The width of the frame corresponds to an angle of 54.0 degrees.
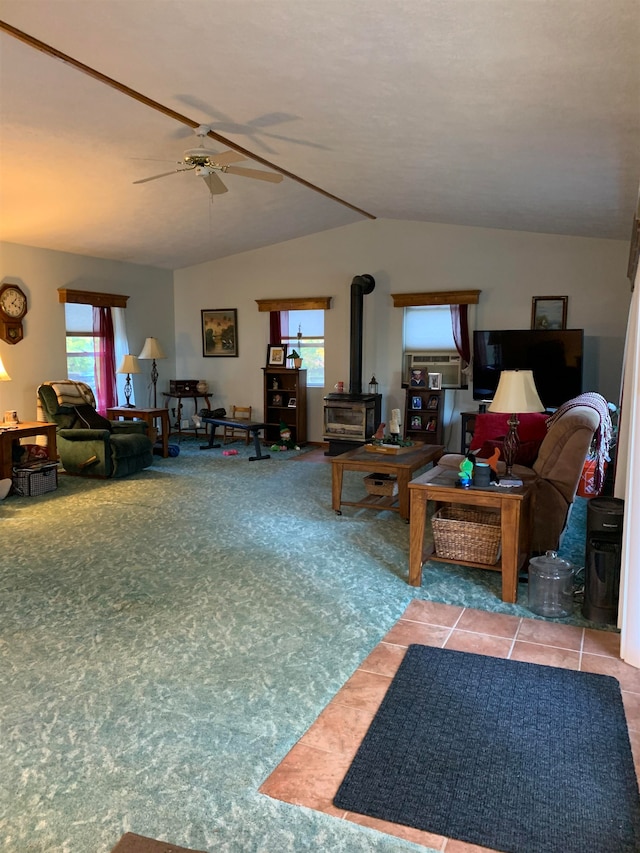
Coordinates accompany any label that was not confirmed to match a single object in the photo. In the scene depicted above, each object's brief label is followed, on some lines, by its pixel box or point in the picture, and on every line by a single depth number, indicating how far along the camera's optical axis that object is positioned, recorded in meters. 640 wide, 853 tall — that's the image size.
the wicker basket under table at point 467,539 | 3.66
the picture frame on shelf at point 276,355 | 8.85
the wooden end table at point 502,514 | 3.44
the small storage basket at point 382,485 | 5.30
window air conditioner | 7.92
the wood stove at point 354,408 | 7.87
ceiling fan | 4.36
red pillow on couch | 4.57
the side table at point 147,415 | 7.83
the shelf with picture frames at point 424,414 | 7.79
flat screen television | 6.86
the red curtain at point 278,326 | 8.91
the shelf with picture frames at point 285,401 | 8.75
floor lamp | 8.62
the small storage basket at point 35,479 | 5.93
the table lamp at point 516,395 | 3.69
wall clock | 6.92
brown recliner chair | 3.85
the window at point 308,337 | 8.80
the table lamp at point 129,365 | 8.30
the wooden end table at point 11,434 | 5.85
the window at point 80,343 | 7.89
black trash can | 3.19
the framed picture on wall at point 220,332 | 9.30
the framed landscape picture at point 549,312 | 7.20
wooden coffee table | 4.97
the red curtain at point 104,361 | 8.24
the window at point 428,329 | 7.98
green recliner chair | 6.69
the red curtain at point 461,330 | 7.70
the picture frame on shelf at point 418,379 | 7.95
